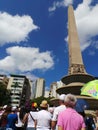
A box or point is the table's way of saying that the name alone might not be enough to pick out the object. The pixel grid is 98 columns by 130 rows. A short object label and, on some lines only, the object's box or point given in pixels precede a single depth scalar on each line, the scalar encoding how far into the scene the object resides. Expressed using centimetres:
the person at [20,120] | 307
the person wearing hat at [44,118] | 244
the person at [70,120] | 150
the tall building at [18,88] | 4299
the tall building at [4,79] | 4610
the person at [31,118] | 287
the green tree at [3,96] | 2947
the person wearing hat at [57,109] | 222
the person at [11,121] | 309
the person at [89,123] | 321
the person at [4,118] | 317
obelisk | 1362
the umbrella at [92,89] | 453
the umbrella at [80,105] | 235
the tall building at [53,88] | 6226
